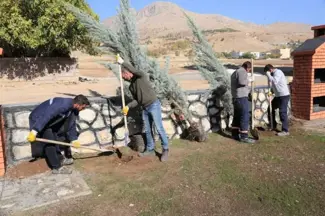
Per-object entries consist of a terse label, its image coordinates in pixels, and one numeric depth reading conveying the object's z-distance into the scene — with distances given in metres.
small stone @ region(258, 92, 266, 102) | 7.98
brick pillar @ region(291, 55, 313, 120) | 8.18
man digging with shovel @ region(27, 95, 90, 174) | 4.66
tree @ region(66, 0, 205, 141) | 6.30
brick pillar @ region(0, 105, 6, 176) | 4.96
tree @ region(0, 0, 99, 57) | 15.59
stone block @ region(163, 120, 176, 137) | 6.75
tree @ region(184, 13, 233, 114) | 7.34
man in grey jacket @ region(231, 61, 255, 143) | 6.39
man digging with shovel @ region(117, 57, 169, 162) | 5.45
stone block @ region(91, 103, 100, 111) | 5.94
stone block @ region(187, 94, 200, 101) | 7.03
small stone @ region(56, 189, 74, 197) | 4.28
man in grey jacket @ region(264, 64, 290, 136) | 7.06
